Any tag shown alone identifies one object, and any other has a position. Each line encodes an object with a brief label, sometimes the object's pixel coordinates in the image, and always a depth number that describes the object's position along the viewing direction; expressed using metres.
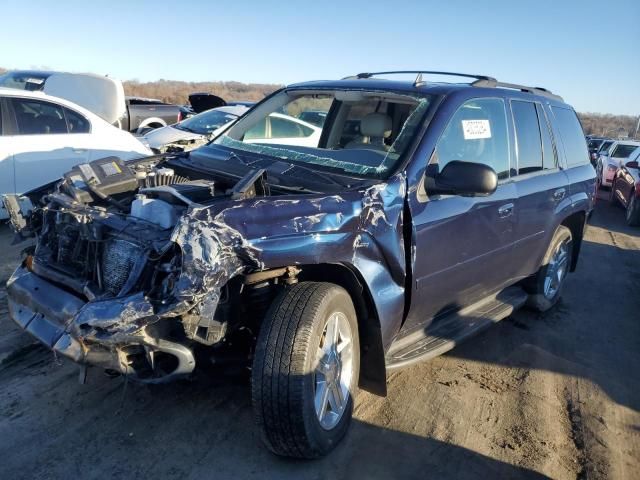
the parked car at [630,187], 11.13
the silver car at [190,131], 9.60
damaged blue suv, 2.56
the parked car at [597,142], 20.45
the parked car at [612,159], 14.82
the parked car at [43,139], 6.54
